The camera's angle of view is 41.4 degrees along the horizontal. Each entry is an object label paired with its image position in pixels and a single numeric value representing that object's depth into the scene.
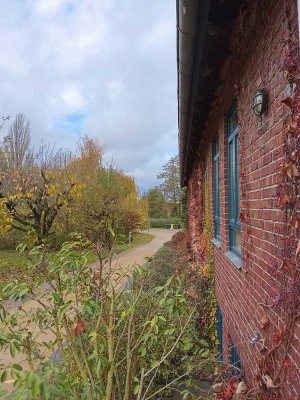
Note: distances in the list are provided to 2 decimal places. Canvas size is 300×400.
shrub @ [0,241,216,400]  2.76
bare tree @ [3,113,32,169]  21.73
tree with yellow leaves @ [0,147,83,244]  14.22
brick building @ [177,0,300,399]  2.00
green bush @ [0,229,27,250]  20.66
